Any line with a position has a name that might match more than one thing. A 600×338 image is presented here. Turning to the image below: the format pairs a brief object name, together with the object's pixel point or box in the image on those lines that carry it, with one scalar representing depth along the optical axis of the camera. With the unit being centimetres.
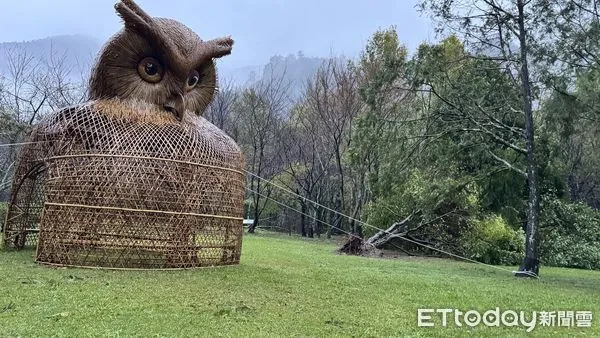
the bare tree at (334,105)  2969
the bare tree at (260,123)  3425
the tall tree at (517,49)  1418
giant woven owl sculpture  980
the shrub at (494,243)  1900
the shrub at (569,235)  1817
